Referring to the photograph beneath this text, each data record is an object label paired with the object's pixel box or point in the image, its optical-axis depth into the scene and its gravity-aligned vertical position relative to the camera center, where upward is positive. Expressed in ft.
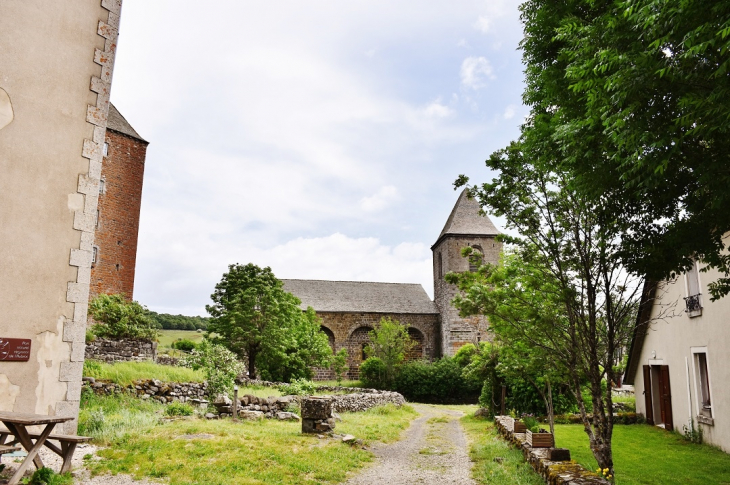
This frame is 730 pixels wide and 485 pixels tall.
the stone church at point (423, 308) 116.26 +9.05
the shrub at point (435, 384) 96.94 -6.60
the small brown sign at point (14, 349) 21.01 -0.23
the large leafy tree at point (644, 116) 14.01 +7.36
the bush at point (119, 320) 66.13 +3.15
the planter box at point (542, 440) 28.94 -4.96
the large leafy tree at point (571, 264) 22.33 +3.89
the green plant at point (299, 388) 57.84 -4.67
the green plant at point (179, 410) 40.01 -4.98
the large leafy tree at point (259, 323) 79.71 +3.55
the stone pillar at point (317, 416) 37.40 -4.90
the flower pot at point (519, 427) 36.55 -5.42
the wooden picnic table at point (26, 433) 18.26 -3.20
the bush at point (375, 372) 101.50 -4.67
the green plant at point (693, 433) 38.42 -6.04
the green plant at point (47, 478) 19.70 -5.09
